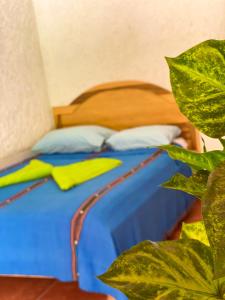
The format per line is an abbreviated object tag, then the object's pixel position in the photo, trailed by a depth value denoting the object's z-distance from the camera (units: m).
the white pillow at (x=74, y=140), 3.12
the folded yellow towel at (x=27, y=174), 2.45
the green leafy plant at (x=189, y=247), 0.39
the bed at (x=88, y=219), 1.69
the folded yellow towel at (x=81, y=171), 2.22
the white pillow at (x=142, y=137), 2.91
